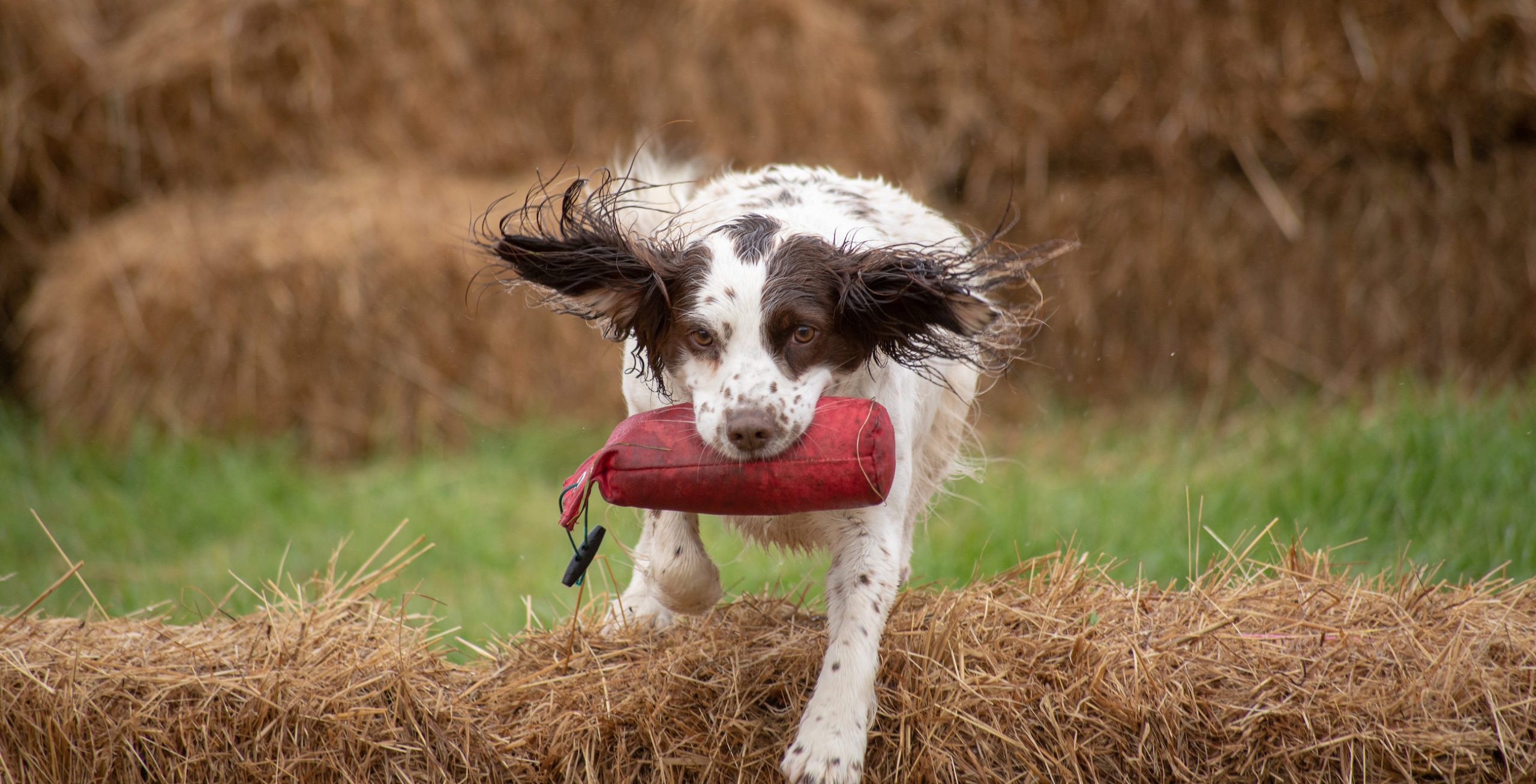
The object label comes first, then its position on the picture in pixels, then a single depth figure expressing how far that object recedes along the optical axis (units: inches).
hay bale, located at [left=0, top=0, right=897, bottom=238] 492.7
